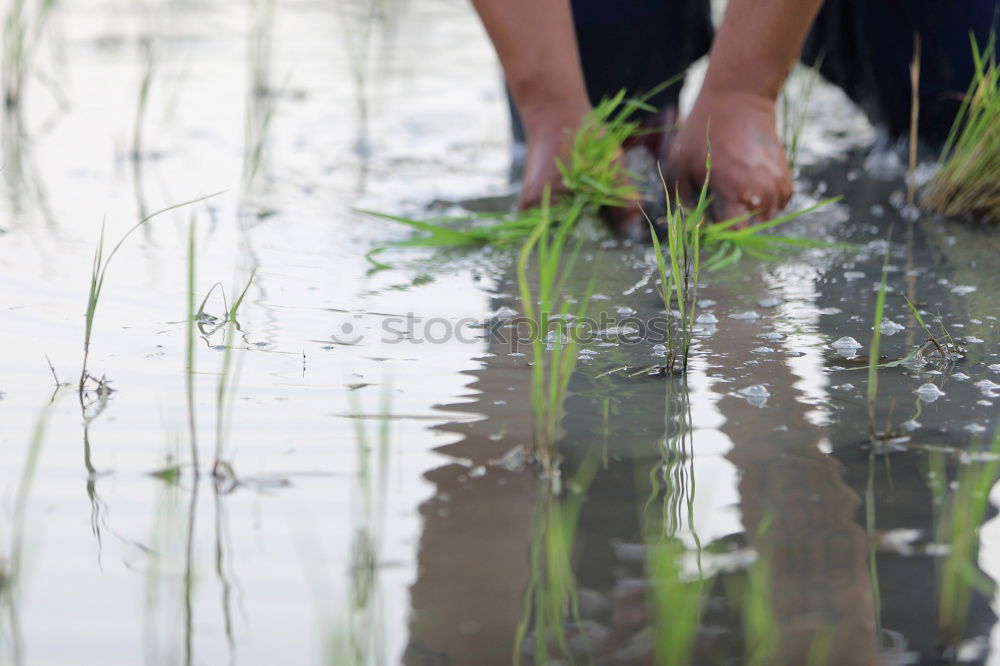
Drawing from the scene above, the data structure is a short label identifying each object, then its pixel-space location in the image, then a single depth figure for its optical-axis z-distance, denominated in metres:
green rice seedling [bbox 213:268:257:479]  1.93
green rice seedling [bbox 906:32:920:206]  2.27
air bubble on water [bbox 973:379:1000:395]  2.03
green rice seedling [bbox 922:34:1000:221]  2.33
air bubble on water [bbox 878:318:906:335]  2.13
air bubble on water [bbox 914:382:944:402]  2.02
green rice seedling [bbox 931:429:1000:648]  1.71
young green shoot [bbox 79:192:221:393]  2.01
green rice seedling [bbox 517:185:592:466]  1.94
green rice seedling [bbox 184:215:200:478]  1.92
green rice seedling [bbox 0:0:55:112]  2.60
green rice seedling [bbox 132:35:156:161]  2.54
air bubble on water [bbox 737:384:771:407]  2.02
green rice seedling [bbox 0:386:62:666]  1.65
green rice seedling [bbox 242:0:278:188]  2.64
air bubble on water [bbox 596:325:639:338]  2.13
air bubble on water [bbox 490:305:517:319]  2.16
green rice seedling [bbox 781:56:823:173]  2.41
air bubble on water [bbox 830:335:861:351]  2.09
